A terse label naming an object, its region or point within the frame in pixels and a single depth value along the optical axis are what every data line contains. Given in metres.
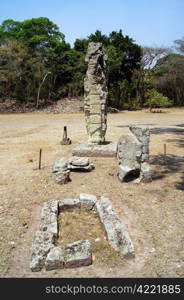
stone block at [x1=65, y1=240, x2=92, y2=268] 3.40
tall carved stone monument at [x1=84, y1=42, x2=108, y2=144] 9.26
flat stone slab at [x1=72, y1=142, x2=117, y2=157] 8.94
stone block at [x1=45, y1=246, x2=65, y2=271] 3.36
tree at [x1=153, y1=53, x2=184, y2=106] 32.55
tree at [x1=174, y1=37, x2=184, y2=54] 25.77
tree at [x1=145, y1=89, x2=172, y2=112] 27.71
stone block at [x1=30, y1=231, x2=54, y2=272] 3.38
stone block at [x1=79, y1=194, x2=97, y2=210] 5.16
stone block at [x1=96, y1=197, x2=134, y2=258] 3.67
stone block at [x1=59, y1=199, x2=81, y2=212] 5.13
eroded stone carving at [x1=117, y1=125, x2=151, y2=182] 6.46
